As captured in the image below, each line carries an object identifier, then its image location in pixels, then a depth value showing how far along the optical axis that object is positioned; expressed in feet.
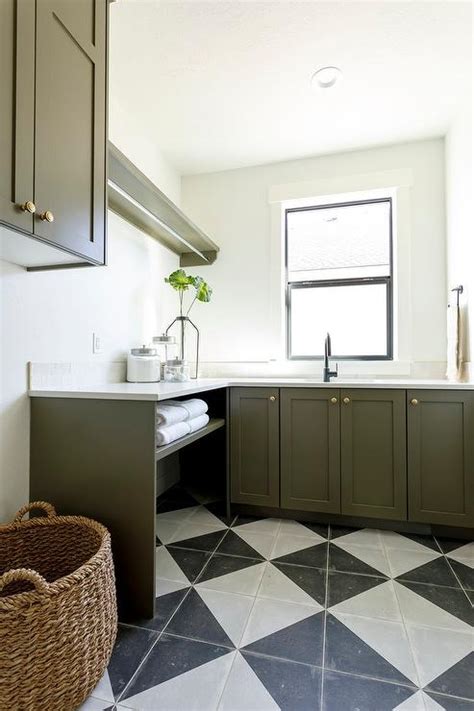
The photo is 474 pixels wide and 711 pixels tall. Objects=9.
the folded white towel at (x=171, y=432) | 5.09
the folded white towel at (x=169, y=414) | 5.32
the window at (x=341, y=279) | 9.33
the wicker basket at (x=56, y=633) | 3.03
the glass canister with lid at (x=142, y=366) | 7.00
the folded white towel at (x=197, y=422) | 6.10
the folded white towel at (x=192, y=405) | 6.17
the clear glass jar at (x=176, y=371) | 7.49
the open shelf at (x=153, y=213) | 5.88
